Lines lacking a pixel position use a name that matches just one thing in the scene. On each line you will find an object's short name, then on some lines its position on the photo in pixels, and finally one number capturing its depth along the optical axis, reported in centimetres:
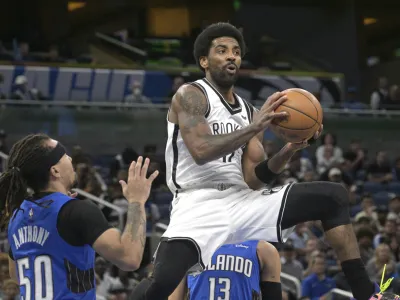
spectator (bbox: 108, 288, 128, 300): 1153
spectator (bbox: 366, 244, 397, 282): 1181
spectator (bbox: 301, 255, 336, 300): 1170
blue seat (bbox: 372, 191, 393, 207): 1719
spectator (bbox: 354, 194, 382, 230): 1446
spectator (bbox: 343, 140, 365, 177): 1782
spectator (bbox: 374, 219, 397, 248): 1320
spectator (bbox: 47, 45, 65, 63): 2095
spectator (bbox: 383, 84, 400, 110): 2008
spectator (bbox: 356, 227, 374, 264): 1285
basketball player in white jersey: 664
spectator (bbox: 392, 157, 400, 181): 1803
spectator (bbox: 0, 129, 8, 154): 1570
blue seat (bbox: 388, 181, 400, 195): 1761
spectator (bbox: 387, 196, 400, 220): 1491
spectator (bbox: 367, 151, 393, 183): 1775
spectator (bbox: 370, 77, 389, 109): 2044
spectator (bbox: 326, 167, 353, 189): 1612
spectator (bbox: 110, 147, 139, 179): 1616
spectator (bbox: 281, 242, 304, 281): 1264
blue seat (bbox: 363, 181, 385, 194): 1752
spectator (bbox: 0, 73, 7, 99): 1797
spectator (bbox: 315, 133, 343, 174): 1742
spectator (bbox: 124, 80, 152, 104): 1875
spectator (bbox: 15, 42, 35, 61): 2089
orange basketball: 657
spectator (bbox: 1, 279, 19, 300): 1039
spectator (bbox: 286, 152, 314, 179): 1664
